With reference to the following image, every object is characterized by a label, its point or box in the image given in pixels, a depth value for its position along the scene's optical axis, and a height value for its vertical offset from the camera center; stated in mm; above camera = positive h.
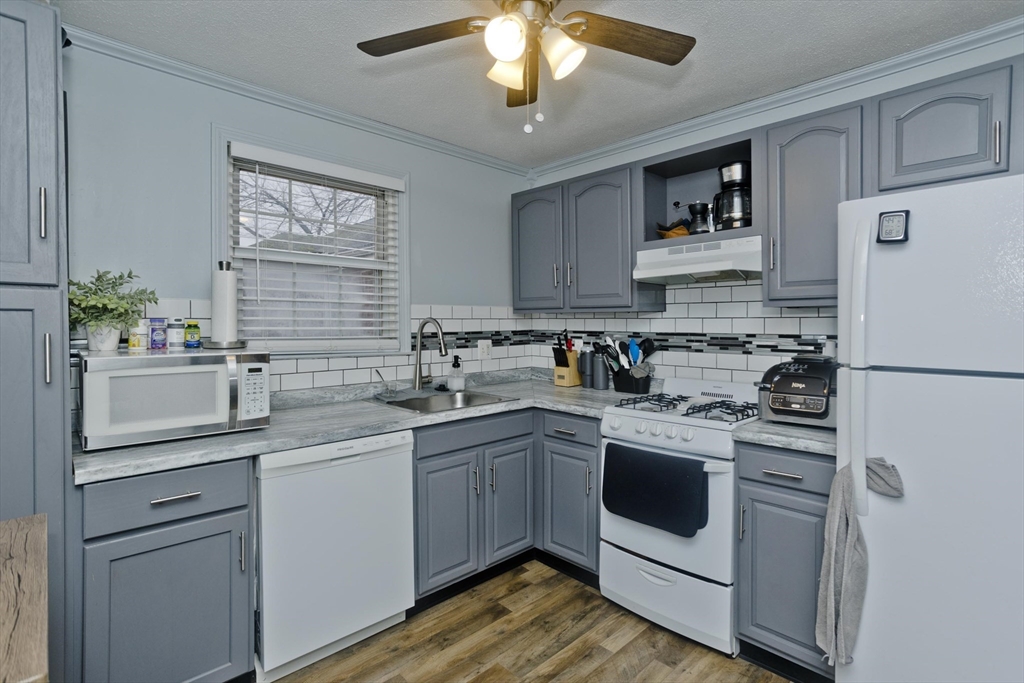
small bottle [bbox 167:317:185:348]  2012 -5
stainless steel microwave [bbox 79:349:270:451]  1670 -220
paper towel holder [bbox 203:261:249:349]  2146 -46
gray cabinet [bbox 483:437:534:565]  2652 -882
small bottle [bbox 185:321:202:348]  2037 -9
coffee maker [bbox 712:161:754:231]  2477 +678
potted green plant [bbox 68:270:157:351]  1813 +80
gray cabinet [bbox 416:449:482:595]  2389 -888
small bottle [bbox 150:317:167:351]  1961 -9
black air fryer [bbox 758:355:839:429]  1962 -220
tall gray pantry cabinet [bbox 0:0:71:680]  1435 +133
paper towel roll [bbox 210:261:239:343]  2156 +118
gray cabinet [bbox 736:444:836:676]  1884 -807
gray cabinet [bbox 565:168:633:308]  2867 +538
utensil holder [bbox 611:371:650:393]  2986 -282
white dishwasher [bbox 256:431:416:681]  1908 -856
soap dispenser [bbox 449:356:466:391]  3055 -260
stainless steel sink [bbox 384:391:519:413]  2830 -383
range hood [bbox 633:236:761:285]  2363 +359
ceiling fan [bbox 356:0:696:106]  1472 +898
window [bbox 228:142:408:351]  2475 +401
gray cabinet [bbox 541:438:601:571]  2590 -875
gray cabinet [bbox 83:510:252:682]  1595 -897
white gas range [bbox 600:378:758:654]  2092 -753
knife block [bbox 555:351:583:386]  3305 -250
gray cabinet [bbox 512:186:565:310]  3227 +550
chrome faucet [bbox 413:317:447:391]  2955 -214
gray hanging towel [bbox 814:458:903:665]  1668 -769
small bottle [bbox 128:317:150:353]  1947 -17
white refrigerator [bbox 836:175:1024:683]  1432 -244
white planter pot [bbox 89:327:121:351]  1832 -24
